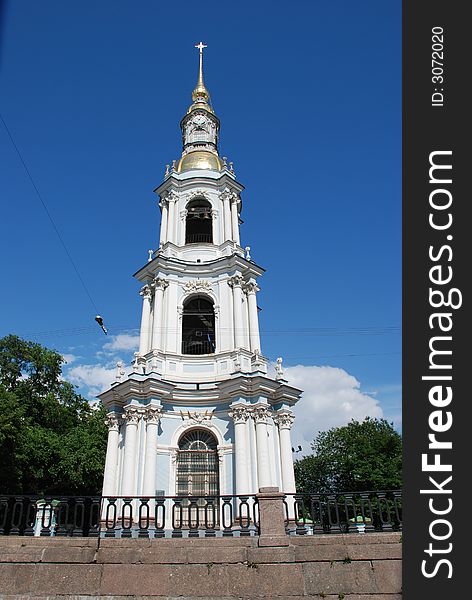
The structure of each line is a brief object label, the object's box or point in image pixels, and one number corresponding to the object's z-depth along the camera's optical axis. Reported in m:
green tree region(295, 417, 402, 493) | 40.03
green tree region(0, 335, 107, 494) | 27.11
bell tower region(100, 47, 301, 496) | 21.36
